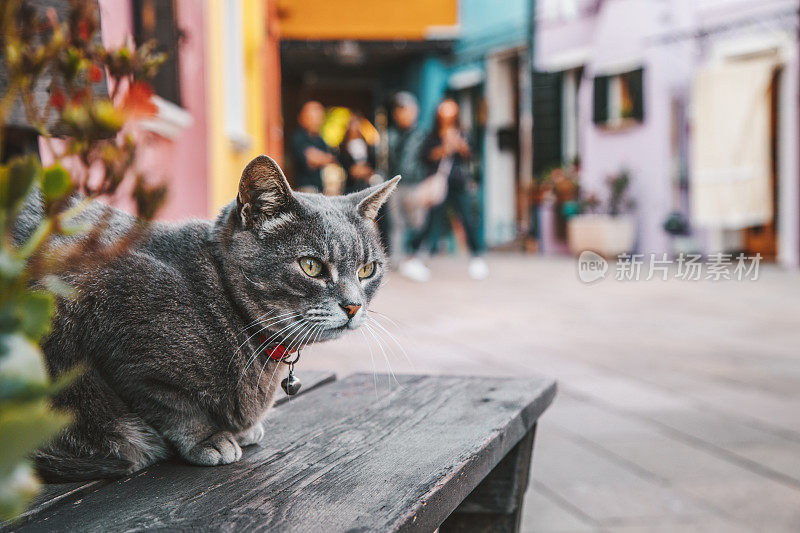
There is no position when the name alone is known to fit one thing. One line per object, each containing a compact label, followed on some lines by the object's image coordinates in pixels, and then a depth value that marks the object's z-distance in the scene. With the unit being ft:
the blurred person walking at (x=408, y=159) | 28.43
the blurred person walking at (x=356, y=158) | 29.99
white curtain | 37.09
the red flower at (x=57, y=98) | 3.86
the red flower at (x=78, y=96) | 4.05
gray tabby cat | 3.55
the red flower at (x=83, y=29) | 4.66
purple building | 36.83
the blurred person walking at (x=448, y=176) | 28.40
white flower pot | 41.98
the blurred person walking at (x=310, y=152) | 28.30
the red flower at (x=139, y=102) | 2.95
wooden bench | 2.93
